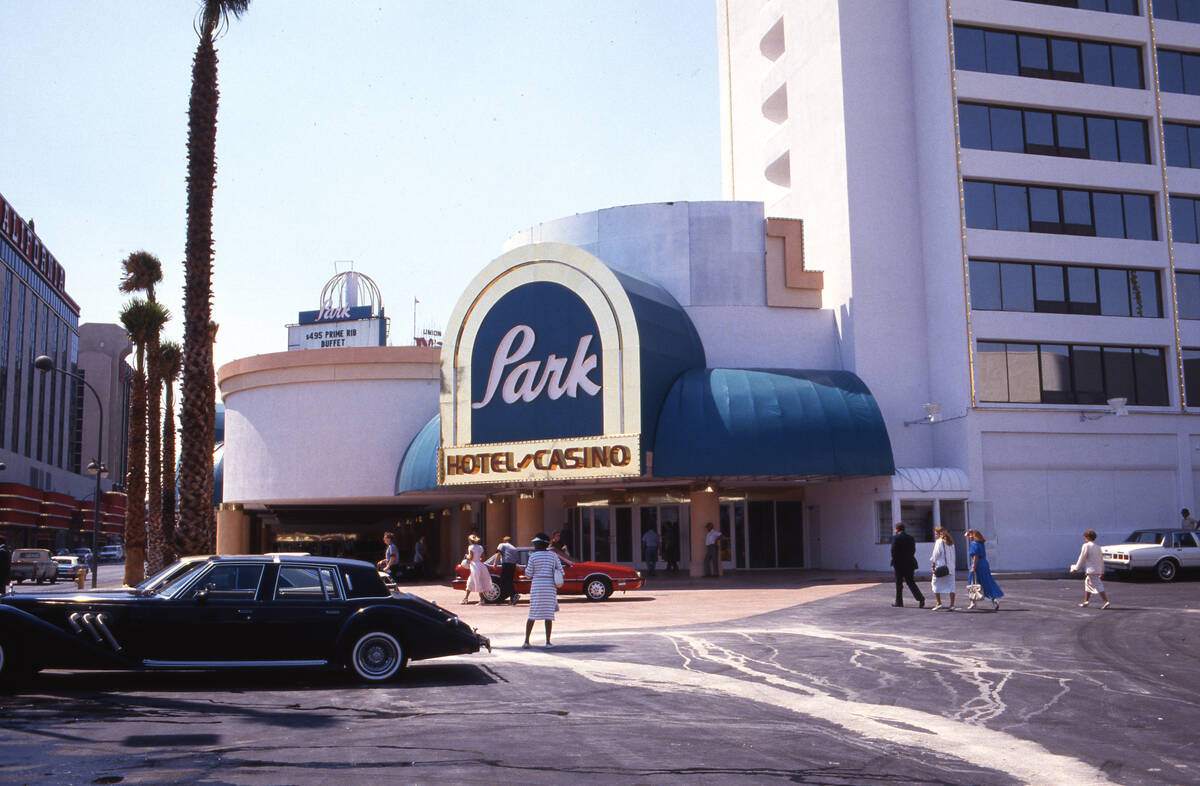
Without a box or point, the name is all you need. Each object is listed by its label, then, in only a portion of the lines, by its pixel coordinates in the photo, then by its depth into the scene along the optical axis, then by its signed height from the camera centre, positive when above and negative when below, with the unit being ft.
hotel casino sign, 104.27 +14.71
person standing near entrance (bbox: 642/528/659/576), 117.08 -3.92
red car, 85.71 -5.26
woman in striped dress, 52.47 -3.40
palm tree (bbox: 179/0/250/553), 65.57 +11.73
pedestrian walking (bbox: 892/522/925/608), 72.18 -3.56
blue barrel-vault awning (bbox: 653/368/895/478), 102.53 +8.31
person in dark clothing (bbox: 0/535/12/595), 67.05 -2.60
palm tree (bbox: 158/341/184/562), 128.36 +10.80
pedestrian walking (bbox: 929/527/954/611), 70.95 -3.57
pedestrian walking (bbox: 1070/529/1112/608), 70.59 -4.08
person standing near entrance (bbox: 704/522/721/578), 110.52 -4.26
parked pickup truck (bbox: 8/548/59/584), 143.13 -5.64
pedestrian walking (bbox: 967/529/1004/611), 69.36 -4.18
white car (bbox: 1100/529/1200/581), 93.61 -4.45
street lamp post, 112.27 +7.60
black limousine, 37.55 -3.81
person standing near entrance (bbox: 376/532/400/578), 100.22 -3.65
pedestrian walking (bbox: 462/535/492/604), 80.94 -4.21
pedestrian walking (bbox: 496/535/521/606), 79.87 -3.98
